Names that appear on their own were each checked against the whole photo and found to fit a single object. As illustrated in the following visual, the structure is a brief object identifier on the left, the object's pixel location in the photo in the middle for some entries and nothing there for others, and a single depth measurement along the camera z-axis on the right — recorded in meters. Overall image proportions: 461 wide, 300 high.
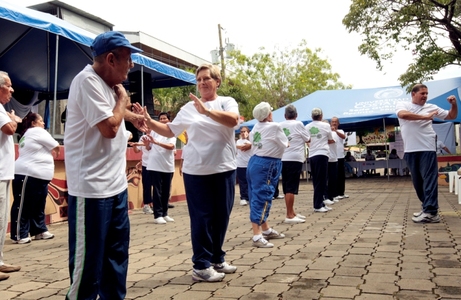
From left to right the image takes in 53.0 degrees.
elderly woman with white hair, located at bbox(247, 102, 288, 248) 5.19
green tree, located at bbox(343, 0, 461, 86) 12.07
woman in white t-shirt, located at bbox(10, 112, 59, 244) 5.98
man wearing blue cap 2.38
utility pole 33.97
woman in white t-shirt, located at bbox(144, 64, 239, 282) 3.73
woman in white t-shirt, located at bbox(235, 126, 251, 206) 10.45
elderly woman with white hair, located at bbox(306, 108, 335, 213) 8.42
